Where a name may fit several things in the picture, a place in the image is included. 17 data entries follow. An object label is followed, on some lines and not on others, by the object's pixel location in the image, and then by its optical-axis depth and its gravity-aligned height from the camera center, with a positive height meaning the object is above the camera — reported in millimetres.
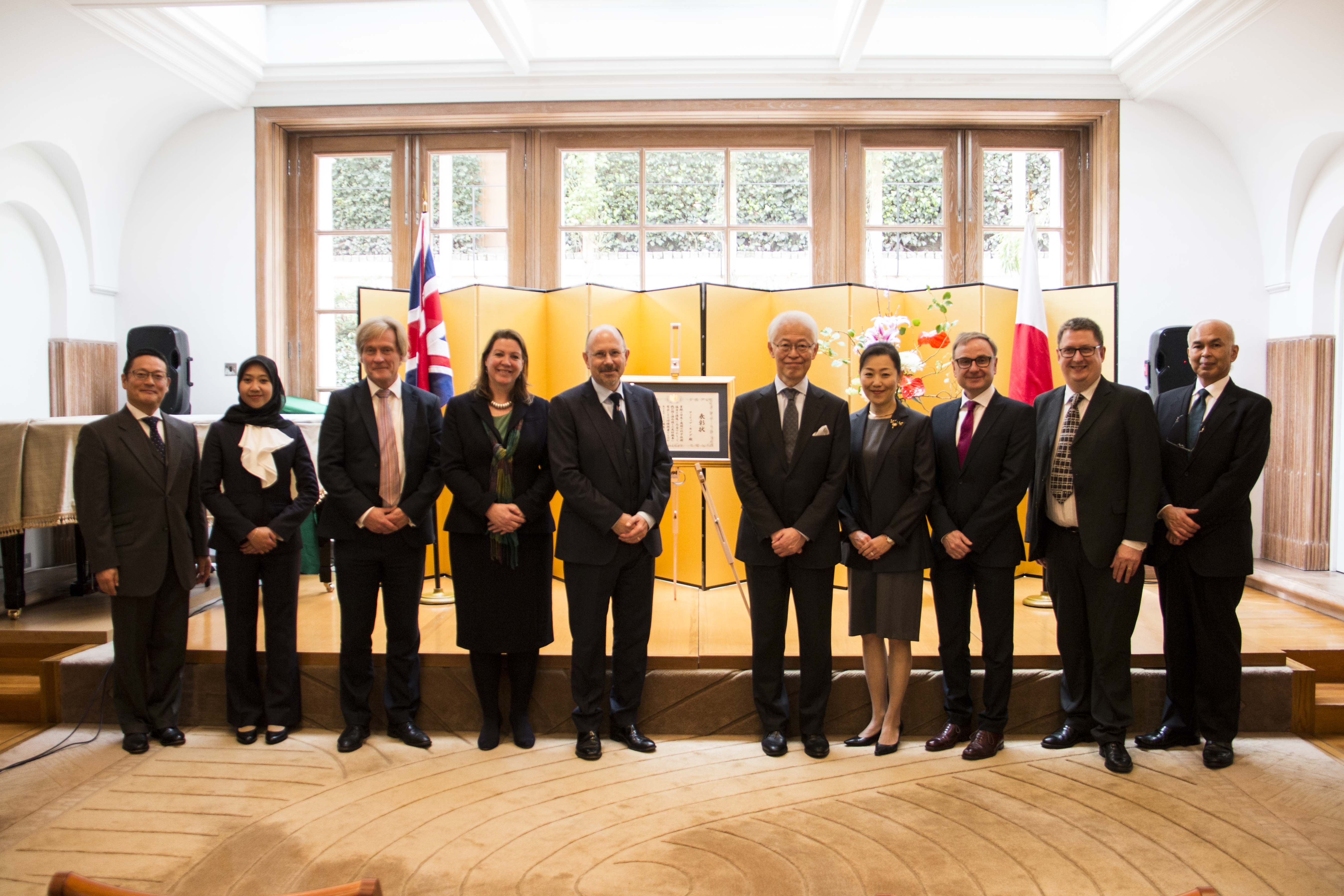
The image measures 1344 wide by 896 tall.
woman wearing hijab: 3271 -389
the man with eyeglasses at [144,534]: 3164 -410
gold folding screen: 5156 +686
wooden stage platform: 3561 -1002
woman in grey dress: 3139 -380
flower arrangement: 4270 +492
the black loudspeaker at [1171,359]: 5324 +458
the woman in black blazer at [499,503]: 3213 -305
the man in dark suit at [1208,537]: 3049 -413
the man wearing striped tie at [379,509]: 3219 -309
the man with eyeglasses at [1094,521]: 3037 -353
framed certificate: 4379 +90
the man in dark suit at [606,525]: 3170 -370
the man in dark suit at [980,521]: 3125 -354
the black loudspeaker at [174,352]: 5723 +559
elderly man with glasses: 3162 -308
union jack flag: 4805 +514
